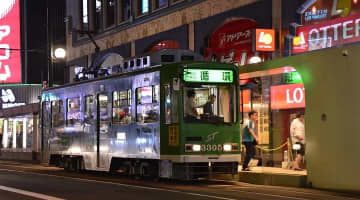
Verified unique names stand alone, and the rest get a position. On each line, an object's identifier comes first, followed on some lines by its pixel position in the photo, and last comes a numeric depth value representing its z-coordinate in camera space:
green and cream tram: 19.19
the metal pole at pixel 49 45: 37.75
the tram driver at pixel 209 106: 19.44
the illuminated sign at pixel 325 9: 20.02
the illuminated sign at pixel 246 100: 26.33
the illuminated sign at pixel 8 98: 62.19
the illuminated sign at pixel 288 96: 23.19
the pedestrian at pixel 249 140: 20.95
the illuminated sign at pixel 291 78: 22.92
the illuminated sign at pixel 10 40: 64.88
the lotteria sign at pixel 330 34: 18.96
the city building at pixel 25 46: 60.78
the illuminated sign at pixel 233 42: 26.72
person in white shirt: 20.17
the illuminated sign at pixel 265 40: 25.16
